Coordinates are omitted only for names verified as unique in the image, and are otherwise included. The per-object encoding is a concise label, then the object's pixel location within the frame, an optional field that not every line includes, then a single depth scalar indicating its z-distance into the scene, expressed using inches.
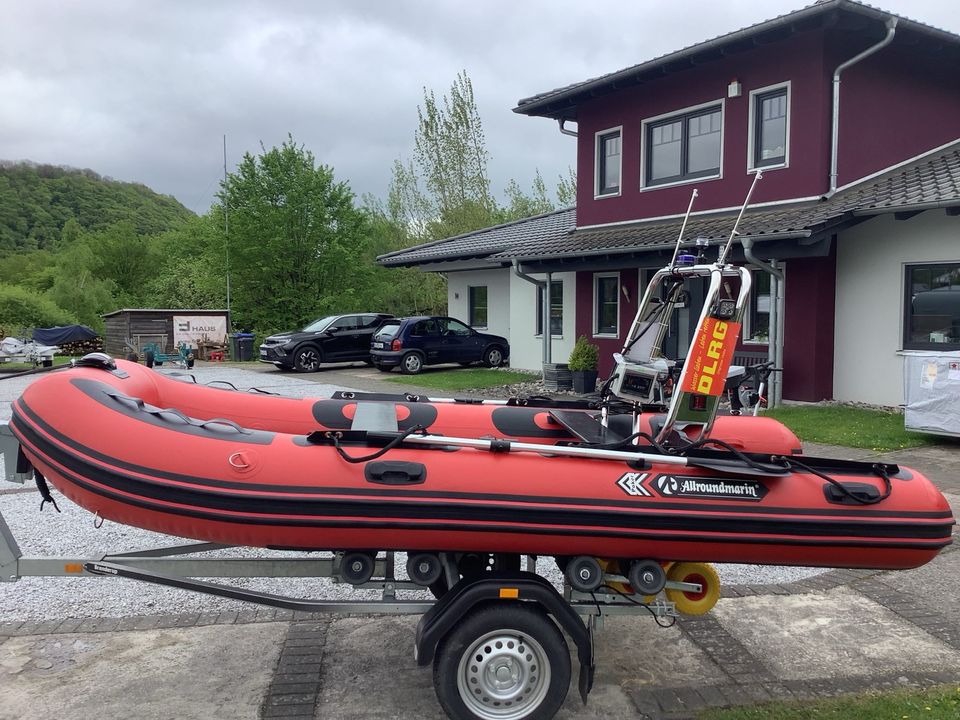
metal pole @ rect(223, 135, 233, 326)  1149.1
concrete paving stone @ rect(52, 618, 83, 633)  176.1
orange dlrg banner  142.3
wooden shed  1072.2
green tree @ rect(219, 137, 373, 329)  1156.5
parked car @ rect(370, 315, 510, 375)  779.4
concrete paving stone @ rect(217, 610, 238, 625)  182.5
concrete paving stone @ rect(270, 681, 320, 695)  149.3
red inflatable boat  131.2
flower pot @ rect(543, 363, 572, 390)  630.5
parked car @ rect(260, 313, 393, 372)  808.3
